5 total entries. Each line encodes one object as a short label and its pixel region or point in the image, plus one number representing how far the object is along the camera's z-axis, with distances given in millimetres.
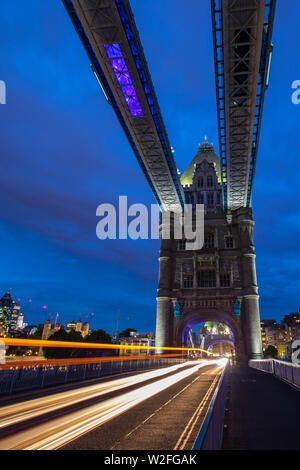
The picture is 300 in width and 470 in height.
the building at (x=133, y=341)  100312
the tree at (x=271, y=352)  106325
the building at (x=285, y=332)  133375
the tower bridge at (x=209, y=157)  21703
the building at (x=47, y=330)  121250
